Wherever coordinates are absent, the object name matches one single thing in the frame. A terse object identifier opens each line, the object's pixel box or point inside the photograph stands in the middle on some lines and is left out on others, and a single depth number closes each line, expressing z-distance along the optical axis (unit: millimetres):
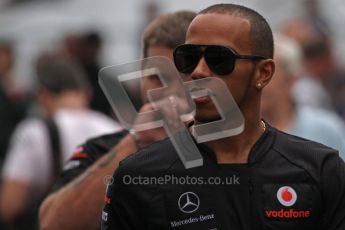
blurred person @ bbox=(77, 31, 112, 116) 23297
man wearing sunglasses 7773
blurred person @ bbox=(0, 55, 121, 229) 14344
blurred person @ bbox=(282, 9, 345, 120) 23109
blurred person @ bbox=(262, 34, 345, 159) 13711
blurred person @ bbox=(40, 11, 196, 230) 9641
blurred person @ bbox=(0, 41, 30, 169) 20781
